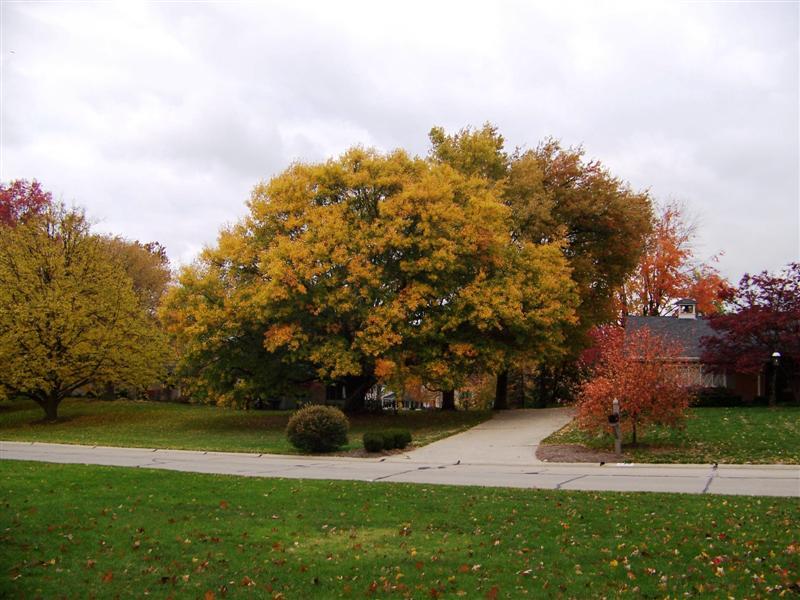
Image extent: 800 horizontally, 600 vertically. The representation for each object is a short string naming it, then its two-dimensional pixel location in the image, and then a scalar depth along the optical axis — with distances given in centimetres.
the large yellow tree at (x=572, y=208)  3644
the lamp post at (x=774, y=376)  3053
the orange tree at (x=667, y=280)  5028
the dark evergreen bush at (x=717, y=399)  3434
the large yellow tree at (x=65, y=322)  3256
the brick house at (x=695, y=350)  3634
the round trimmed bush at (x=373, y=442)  2039
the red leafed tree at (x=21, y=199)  4994
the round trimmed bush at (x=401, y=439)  2134
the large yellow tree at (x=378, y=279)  2789
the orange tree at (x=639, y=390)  1900
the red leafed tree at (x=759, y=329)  3042
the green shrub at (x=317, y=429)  2047
